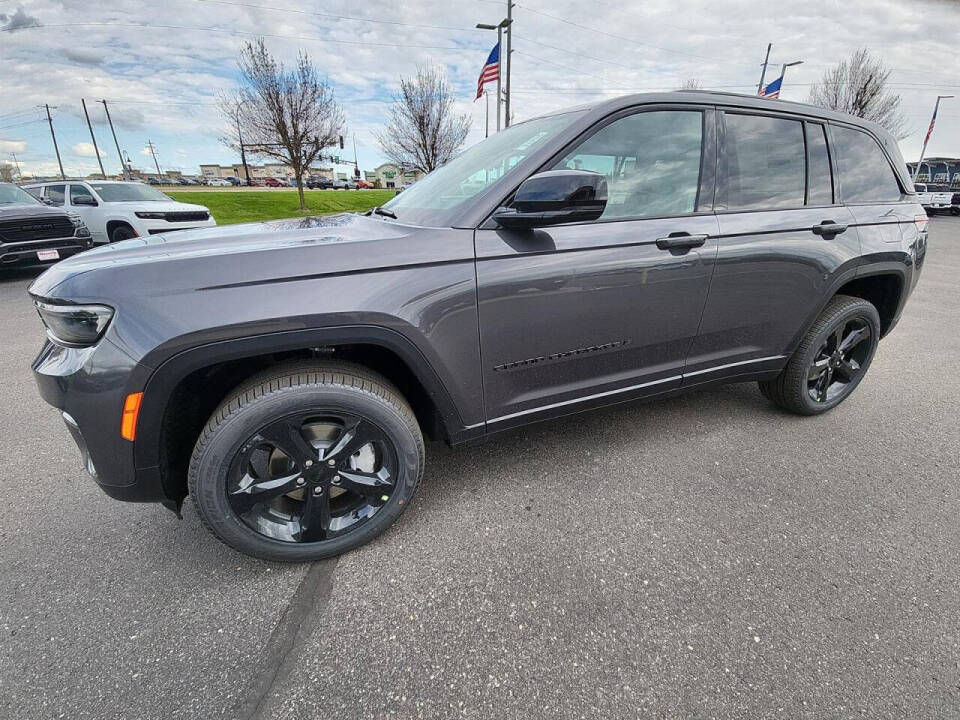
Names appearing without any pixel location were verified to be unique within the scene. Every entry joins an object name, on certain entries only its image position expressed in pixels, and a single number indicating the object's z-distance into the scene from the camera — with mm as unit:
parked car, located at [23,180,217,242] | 9164
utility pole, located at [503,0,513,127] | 15051
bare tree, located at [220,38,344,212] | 17422
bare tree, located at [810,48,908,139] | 25172
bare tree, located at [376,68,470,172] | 21953
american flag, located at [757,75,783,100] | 19703
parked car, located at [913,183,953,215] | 25688
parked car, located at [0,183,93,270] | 7062
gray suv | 1550
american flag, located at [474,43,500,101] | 14906
